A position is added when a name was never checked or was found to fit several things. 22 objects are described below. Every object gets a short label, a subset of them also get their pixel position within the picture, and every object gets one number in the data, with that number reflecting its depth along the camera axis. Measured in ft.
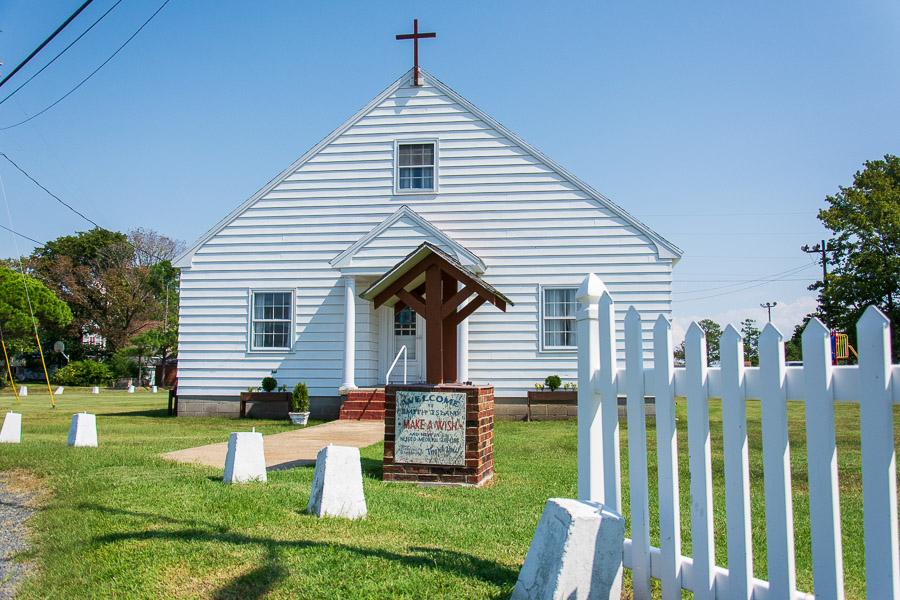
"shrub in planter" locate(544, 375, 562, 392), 51.65
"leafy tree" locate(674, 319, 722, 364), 170.32
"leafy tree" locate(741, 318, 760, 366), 162.76
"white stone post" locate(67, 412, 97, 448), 32.63
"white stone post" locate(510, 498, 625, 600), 10.88
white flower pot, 50.67
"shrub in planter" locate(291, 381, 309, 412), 50.37
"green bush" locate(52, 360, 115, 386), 144.66
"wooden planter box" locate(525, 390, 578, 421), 51.13
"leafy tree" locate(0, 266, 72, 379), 118.21
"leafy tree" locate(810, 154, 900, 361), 113.60
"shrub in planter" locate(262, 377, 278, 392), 54.03
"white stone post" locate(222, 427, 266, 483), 22.85
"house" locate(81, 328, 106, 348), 176.49
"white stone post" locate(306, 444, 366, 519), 18.02
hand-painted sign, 24.93
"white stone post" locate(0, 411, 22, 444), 35.36
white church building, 52.47
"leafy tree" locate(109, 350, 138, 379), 149.48
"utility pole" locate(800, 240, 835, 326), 135.76
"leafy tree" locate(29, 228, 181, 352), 166.40
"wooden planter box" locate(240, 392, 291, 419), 54.34
